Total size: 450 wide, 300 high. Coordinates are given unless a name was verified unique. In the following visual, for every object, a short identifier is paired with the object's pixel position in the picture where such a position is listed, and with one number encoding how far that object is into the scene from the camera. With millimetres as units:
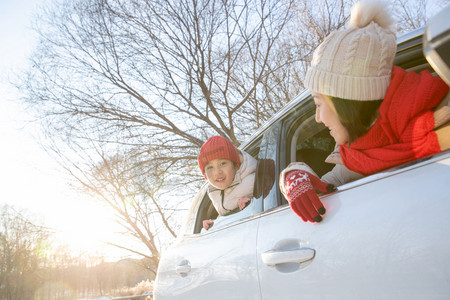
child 2234
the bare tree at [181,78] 7656
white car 844
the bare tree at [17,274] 47844
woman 1042
